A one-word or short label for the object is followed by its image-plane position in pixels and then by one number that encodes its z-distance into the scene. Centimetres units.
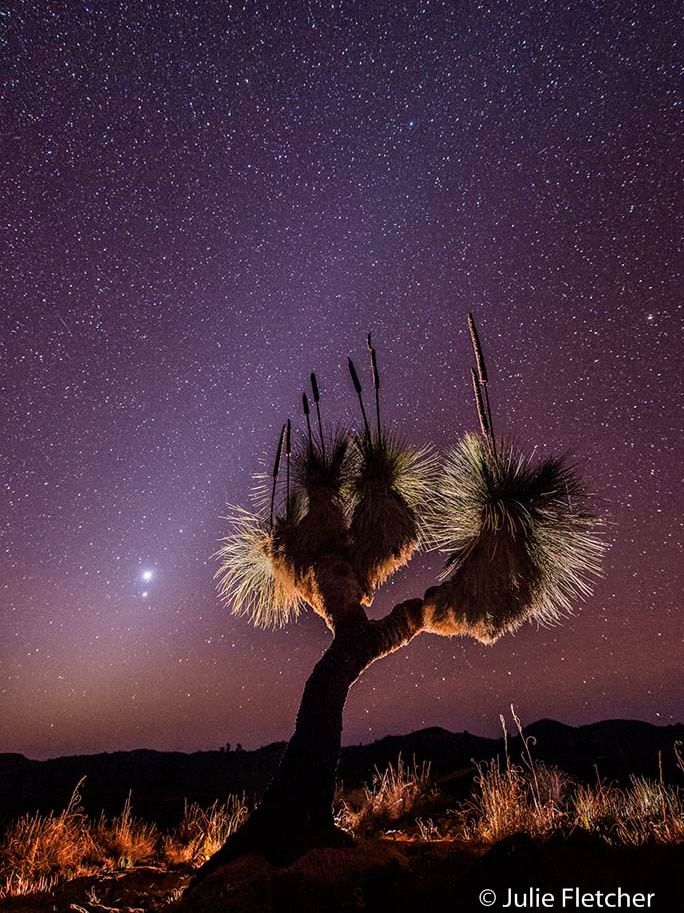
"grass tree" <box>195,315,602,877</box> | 648
